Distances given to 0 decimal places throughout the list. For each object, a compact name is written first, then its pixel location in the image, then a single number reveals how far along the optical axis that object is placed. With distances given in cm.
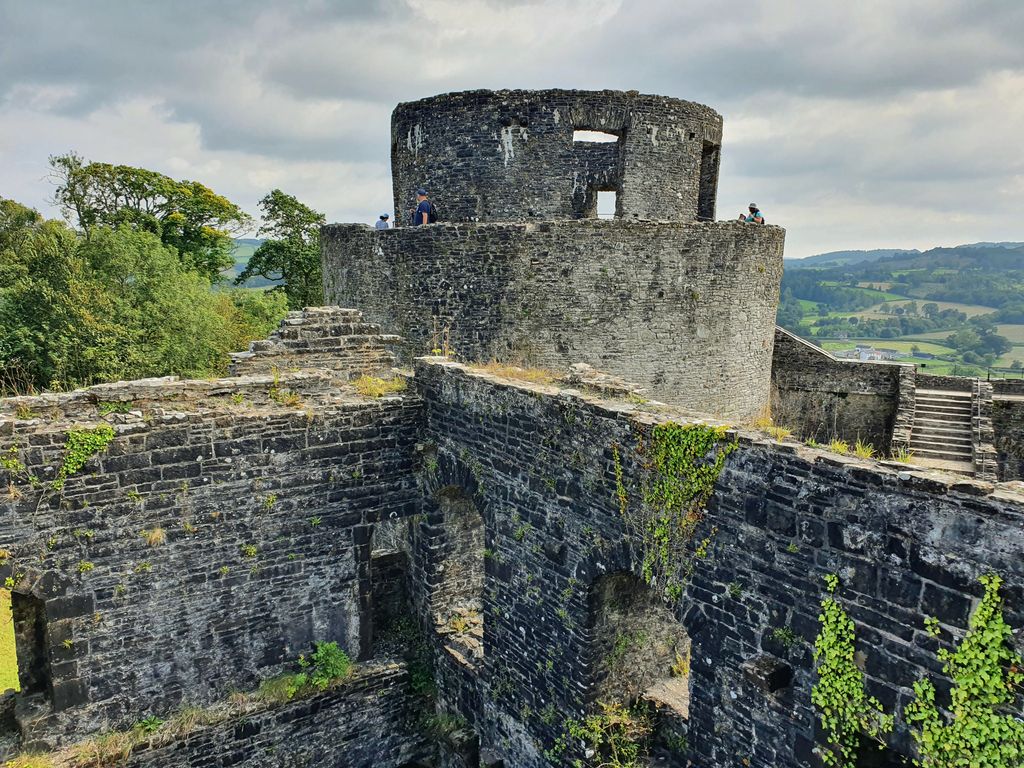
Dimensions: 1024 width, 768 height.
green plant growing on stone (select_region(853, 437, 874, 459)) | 466
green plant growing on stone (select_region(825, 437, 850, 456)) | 471
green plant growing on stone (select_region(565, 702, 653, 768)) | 664
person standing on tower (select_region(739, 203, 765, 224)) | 1553
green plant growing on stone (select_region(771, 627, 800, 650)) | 486
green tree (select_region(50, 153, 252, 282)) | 3172
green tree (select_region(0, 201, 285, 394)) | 2114
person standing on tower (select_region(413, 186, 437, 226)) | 1430
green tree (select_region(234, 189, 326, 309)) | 3369
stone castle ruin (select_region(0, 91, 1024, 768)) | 460
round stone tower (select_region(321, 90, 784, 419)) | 1267
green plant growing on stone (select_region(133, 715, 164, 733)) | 769
